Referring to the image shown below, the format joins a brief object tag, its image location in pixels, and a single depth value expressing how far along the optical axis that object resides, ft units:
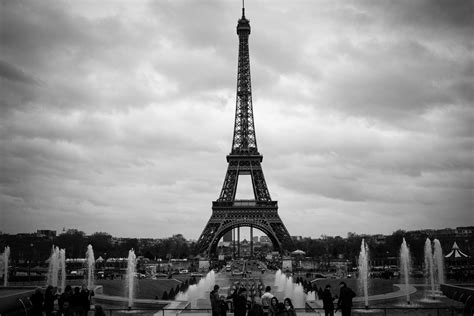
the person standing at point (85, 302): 50.39
